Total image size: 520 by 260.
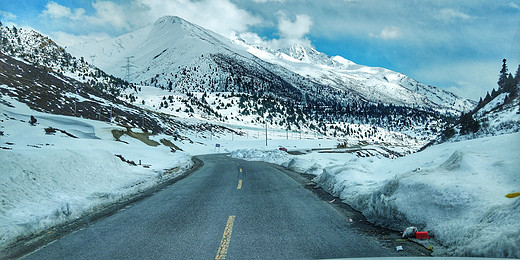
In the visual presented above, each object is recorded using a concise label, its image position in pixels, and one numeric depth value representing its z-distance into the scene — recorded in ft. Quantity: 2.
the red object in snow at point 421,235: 16.72
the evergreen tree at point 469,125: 98.07
